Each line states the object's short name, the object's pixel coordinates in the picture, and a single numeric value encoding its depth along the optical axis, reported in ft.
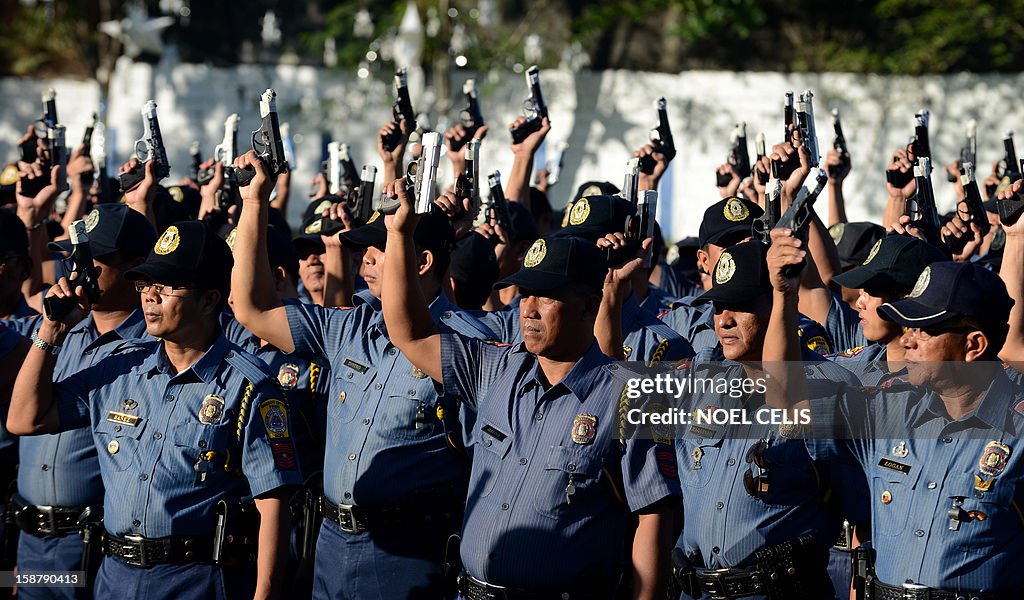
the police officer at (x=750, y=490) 33.30
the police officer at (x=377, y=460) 36.99
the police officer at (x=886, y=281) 34.50
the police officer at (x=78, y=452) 39.04
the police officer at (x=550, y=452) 30.22
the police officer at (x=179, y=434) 33.53
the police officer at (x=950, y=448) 28.73
